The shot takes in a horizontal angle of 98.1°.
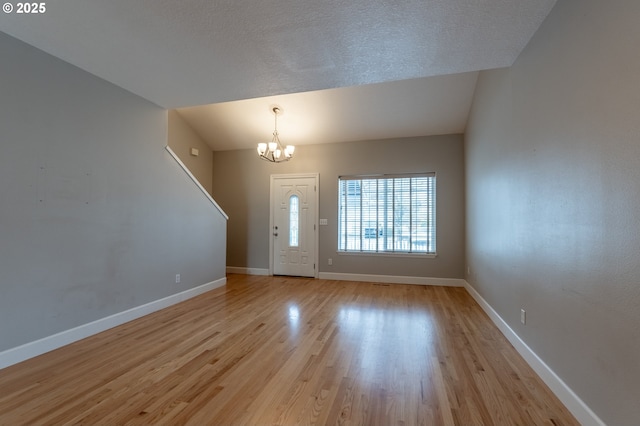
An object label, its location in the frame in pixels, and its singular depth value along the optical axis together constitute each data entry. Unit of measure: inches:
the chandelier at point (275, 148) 180.1
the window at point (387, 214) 212.5
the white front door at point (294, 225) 233.8
